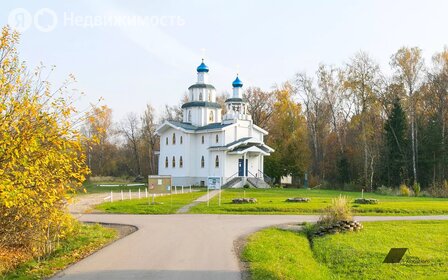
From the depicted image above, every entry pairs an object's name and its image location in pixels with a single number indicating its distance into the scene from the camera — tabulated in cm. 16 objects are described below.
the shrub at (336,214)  1906
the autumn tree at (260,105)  6906
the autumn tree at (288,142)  5706
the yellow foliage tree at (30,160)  1032
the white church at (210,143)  4981
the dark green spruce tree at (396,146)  5303
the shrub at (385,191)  4512
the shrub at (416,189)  4209
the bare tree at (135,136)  7781
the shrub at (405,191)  4282
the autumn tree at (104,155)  7950
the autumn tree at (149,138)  7512
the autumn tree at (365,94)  5350
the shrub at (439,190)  4206
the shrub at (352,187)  5234
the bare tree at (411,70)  5000
